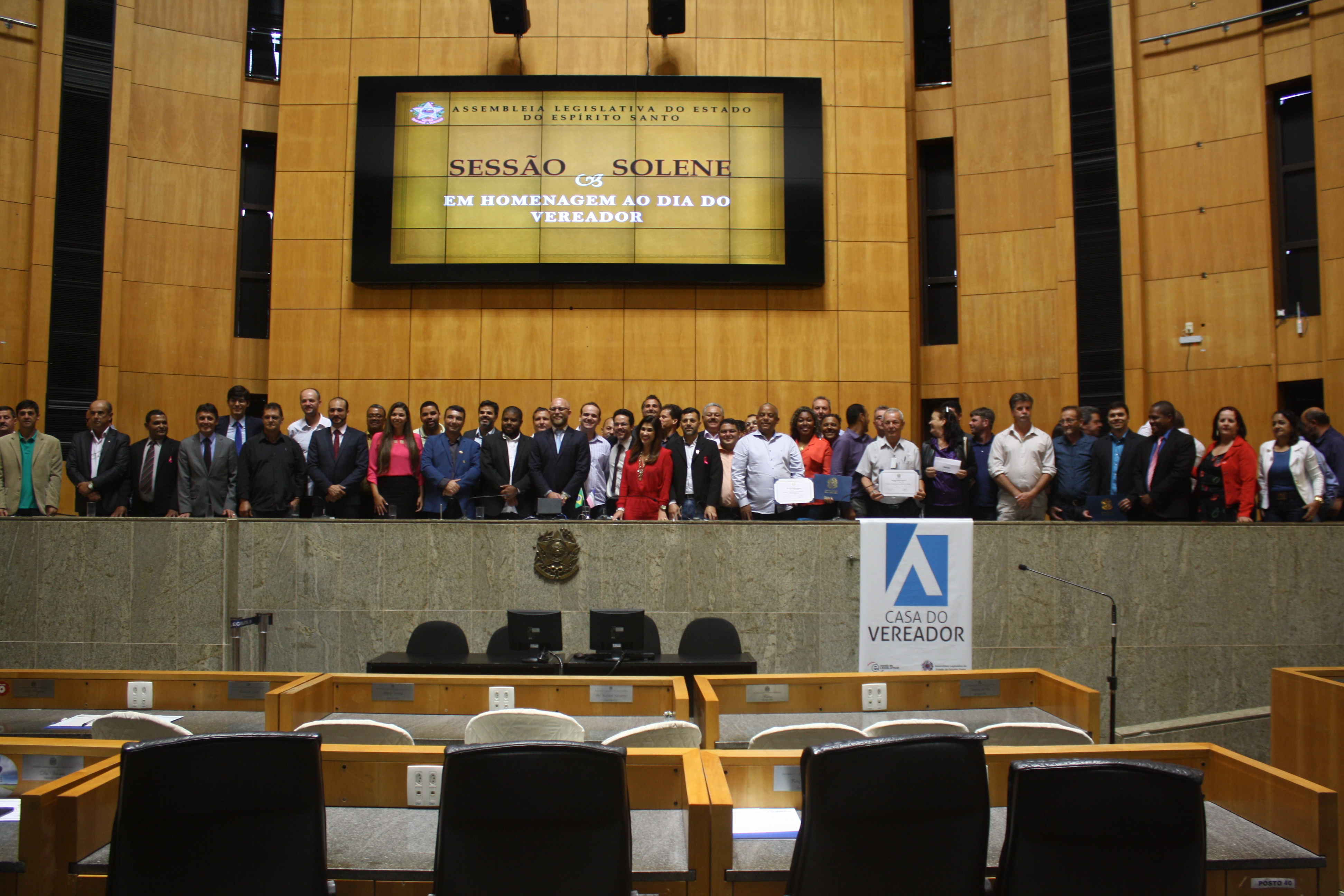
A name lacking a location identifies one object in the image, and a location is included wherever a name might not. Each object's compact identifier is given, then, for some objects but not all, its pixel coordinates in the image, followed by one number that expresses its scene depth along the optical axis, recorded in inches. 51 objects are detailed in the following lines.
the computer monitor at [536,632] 211.3
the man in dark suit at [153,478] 288.2
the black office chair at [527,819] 81.9
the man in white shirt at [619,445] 296.5
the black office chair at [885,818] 83.1
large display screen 418.3
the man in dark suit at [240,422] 301.1
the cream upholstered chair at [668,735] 132.1
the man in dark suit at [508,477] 288.0
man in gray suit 284.0
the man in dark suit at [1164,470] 268.8
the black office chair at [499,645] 223.1
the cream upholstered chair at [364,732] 132.1
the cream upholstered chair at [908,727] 136.6
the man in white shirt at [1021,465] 282.5
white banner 246.5
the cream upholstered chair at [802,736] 132.6
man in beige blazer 284.2
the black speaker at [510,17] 409.4
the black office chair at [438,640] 227.1
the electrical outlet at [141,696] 173.3
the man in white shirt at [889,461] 274.7
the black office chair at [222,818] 81.8
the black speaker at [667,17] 412.8
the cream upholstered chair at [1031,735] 140.8
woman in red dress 280.4
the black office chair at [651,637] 226.1
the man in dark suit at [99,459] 283.9
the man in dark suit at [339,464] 287.9
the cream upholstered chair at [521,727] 132.5
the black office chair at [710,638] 228.7
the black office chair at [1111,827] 82.7
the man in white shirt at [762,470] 289.3
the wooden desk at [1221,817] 94.1
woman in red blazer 269.7
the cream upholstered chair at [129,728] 137.4
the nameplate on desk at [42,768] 116.4
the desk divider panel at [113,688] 172.6
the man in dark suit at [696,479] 282.4
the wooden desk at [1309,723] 172.4
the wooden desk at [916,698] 168.1
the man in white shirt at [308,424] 301.9
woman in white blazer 268.1
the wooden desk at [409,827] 93.9
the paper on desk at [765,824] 102.8
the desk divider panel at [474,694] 167.5
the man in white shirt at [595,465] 307.4
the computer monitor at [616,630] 210.7
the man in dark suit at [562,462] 290.4
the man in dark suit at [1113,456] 283.3
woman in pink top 291.4
